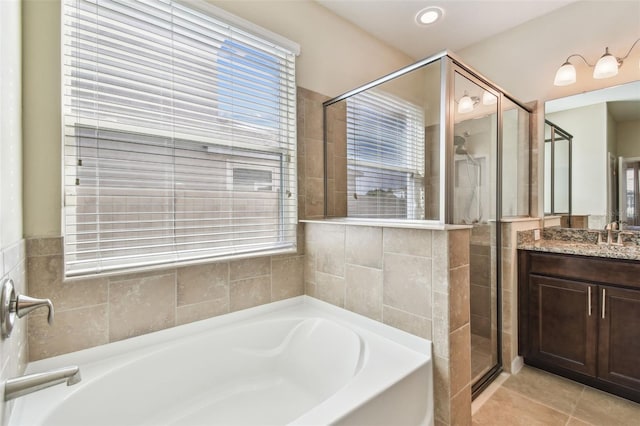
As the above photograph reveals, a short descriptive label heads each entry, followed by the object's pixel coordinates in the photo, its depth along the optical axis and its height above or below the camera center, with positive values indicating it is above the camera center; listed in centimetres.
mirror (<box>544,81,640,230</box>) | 198 +38
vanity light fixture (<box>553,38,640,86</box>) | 194 +99
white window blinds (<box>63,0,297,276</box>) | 131 +41
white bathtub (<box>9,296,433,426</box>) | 111 -75
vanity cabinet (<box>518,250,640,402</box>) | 167 -69
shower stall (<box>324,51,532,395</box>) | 159 +36
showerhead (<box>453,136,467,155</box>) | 158 +38
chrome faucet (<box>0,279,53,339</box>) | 81 -27
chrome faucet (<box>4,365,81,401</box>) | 80 -48
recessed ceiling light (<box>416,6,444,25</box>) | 222 +156
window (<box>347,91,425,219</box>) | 202 +45
